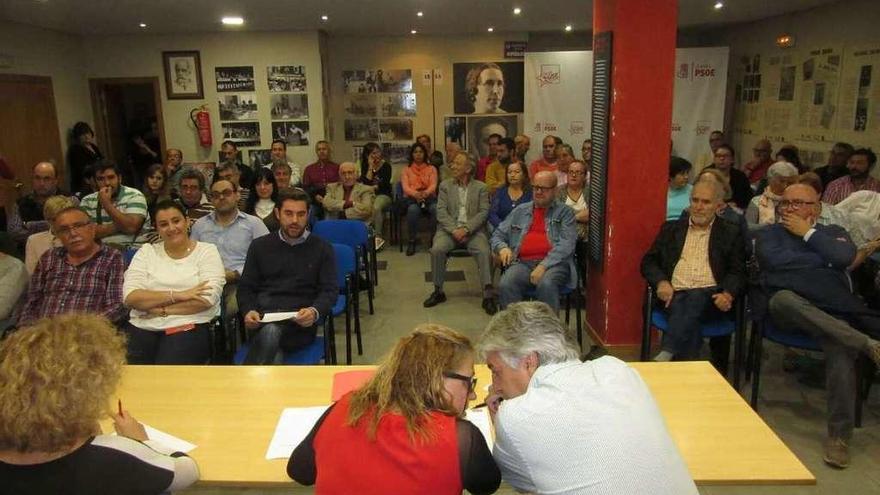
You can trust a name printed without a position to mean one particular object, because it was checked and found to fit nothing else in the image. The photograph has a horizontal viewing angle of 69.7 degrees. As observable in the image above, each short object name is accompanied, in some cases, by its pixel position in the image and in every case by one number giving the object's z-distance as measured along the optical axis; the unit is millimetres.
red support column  3611
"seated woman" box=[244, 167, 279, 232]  5098
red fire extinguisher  8570
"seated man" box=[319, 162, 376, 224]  6344
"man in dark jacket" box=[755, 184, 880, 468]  2953
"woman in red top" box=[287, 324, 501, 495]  1395
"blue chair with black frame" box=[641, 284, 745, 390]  3430
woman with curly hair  1345
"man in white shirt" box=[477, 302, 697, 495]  1391
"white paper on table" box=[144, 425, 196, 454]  1868
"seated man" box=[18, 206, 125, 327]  3223
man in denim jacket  4129
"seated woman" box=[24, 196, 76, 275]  3604
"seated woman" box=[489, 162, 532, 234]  5266
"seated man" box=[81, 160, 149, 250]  4527
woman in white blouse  3084
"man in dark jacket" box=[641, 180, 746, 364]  3357
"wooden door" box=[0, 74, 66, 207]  6946
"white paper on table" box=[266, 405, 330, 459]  1854
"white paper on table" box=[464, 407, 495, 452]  1923
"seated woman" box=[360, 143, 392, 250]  7277
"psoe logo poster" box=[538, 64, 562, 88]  8805
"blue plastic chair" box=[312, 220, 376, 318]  4766
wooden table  1746
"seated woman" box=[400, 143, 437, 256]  7188
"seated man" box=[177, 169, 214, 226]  4681
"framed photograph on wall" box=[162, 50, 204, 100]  8484
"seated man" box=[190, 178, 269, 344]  3977
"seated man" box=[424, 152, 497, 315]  5270
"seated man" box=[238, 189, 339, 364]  3340
